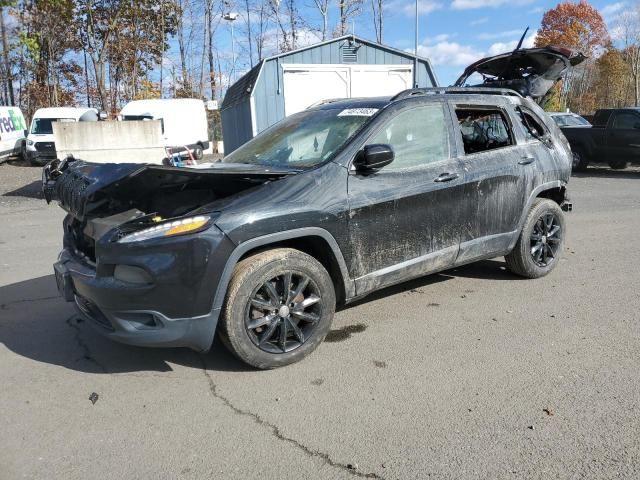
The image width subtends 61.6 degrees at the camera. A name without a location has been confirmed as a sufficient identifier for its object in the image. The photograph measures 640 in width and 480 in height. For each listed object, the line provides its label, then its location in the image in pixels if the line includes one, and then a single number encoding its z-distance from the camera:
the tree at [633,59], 43.78
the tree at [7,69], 28.15
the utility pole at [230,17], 32.25
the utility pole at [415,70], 16.72
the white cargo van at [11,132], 21.57
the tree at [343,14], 35.62
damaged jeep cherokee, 3.13
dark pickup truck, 14.66
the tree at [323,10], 35.97
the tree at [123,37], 31.72
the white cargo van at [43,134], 20.70
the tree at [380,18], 37.00
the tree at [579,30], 54.88
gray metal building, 15.66
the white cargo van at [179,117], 22.41
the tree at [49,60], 30.73
